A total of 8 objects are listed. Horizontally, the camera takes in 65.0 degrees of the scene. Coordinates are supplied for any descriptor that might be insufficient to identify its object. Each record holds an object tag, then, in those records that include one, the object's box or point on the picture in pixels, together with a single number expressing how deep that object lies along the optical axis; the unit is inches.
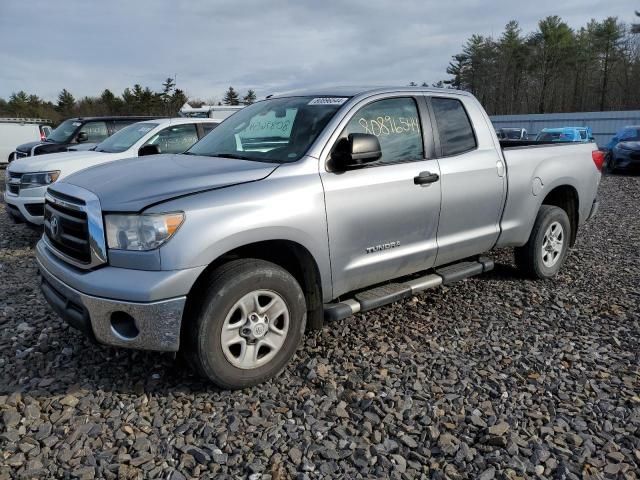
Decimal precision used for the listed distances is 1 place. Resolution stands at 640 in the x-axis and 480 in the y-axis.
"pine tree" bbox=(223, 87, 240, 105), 2917.3
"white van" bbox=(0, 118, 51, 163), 778.2
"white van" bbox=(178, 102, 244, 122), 818.2
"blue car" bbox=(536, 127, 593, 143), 762.8
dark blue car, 621.6
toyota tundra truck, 108.6
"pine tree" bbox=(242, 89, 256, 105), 2593.5
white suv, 266.4
